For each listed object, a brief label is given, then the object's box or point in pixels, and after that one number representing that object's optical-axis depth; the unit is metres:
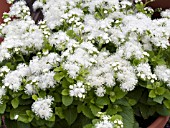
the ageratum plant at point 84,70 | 1.29
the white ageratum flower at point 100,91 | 1.28
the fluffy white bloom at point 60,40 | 1.38
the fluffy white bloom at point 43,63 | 1.33
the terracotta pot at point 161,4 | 2.13
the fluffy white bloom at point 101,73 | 1.29
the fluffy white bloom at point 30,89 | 1.29
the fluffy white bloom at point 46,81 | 1.29
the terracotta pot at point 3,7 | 2.23
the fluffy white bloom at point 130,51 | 1.36
